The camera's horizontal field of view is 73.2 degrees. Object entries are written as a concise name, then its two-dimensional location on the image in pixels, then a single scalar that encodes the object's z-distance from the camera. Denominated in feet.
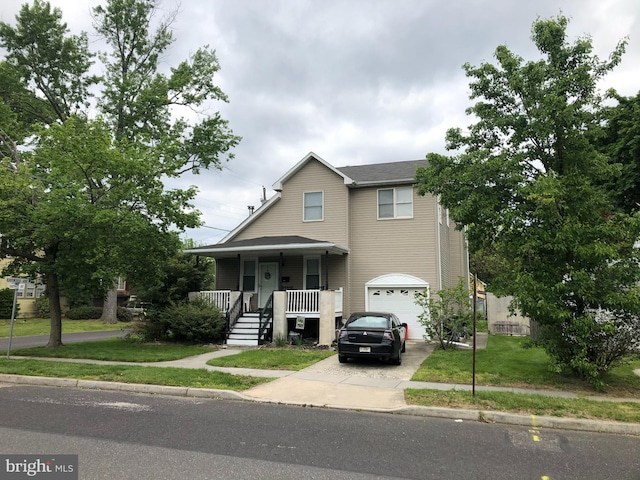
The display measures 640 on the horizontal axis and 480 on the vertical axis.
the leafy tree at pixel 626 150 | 56.03
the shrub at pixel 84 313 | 114.32
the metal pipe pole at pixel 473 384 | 26.00
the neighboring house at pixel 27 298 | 113.09
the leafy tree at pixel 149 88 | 89.71
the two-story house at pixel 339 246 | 59.93
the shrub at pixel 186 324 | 53.72
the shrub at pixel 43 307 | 113.50
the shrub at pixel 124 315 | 118.73
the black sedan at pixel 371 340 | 38.47
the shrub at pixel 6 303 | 103.40
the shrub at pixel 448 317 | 49.90
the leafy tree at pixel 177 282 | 57.77
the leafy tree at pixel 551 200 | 29.37
